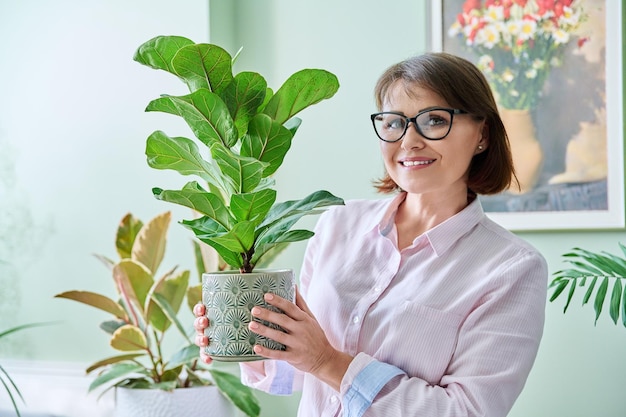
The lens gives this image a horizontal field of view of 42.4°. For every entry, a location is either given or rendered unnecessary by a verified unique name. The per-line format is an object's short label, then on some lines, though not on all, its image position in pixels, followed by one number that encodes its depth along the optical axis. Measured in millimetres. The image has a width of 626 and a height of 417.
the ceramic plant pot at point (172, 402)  2600
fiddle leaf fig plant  1296
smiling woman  1486
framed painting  2592
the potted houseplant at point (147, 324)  2615
